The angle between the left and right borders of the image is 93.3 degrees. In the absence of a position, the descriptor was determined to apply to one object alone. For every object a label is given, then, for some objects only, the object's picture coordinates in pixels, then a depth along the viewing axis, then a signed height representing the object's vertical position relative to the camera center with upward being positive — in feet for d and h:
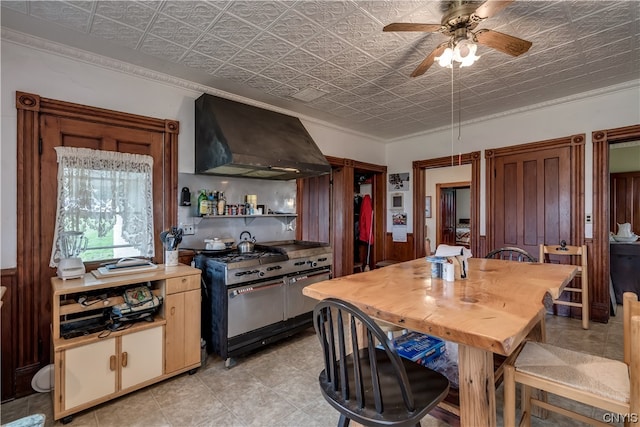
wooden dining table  3.61 -1.35
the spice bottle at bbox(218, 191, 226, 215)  10.77 +0.41
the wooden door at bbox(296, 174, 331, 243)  16.06 +0.32
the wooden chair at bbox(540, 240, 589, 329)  11.00 -1.96
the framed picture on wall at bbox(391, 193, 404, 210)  17.78 +0.77
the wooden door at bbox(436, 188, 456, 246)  26.48 -0.14
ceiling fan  6.13 +3.78
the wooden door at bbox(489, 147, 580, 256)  12.38 +0.59
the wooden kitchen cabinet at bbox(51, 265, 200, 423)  6.44 -2.99
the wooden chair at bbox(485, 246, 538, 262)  13.63 -1.95
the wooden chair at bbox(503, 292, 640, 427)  3.68 -2.36
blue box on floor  5.94 -2.78
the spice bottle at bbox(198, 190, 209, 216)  10.28 +0.36
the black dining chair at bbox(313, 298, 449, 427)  3.71 -2.46
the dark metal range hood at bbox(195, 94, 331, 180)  9.28 +2.38
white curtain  8.08 +0.64
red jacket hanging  18.99 -0.37
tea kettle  10.47 -1.09
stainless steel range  8.67 -2.53
